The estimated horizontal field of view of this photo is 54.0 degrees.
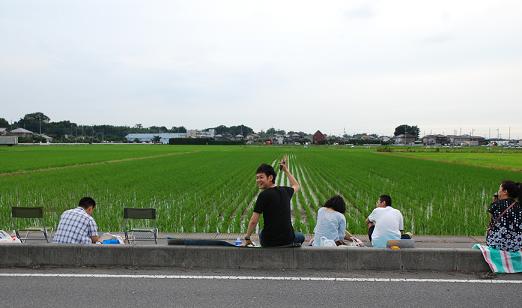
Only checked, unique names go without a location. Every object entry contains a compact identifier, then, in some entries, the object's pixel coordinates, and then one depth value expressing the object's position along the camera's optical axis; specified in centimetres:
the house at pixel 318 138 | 16800
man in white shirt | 698
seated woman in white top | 682
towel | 603
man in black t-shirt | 579
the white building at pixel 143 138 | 19000
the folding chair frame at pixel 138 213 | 764
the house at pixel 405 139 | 18775
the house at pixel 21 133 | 14710
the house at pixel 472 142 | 19080
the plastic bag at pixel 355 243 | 724
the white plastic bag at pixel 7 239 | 663
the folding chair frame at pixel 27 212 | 778
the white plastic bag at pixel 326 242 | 670
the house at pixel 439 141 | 19729
